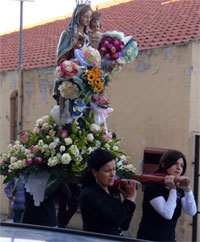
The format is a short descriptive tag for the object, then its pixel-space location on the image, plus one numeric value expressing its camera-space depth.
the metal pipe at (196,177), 6.62
